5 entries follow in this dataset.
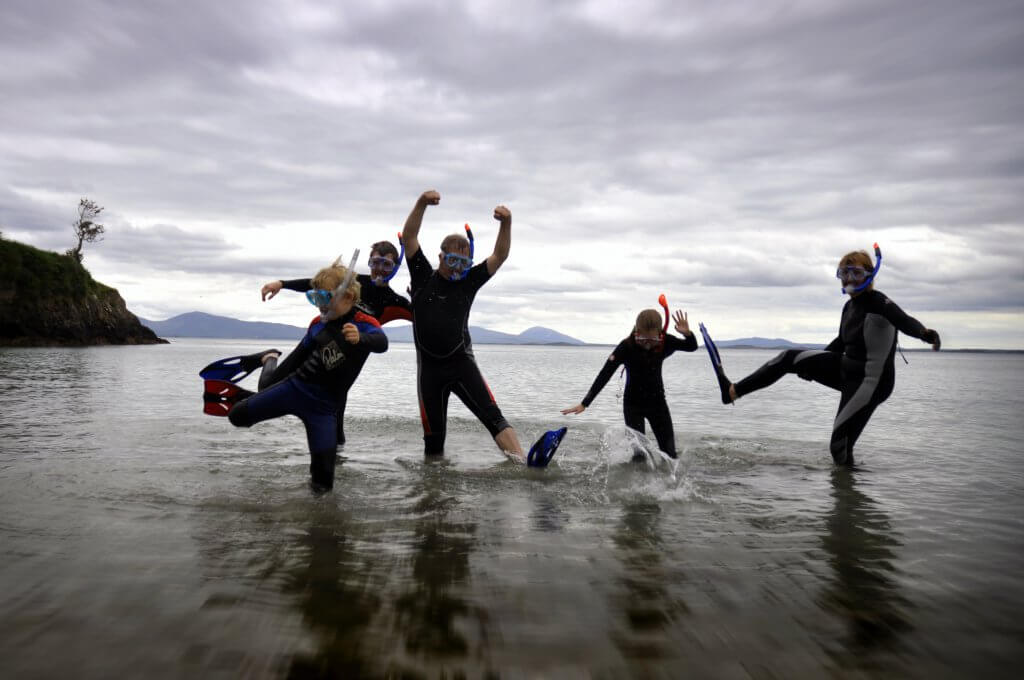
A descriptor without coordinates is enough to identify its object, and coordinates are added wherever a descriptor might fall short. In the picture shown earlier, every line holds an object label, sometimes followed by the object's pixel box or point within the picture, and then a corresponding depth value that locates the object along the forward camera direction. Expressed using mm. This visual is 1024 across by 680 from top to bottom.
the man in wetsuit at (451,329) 6895
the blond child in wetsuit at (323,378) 5551
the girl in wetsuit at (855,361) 7320
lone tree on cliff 57841
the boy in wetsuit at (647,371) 7637
